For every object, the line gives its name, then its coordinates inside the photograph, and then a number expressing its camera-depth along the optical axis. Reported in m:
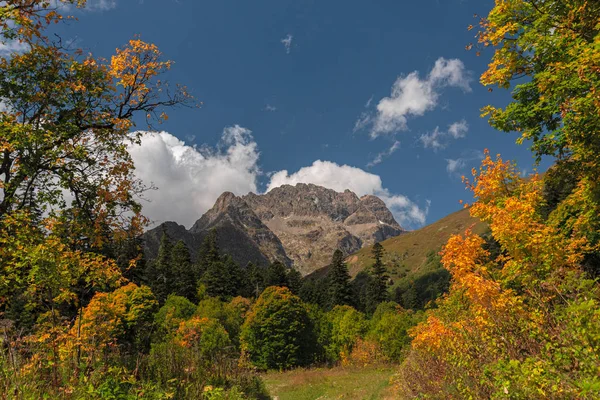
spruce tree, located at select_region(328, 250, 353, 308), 57.39
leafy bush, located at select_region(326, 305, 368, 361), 46.22
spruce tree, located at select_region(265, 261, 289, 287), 64.94
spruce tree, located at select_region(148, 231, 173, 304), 54.16
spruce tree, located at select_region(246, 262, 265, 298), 69.06
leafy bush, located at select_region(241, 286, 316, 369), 39.16
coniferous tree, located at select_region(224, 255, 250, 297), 62.52
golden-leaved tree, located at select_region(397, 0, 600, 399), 3.85
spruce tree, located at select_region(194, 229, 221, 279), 68.22
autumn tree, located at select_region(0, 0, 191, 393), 7.02
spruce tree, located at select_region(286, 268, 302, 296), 69.62
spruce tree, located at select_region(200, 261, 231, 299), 57.60
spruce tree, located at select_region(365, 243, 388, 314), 62.94
